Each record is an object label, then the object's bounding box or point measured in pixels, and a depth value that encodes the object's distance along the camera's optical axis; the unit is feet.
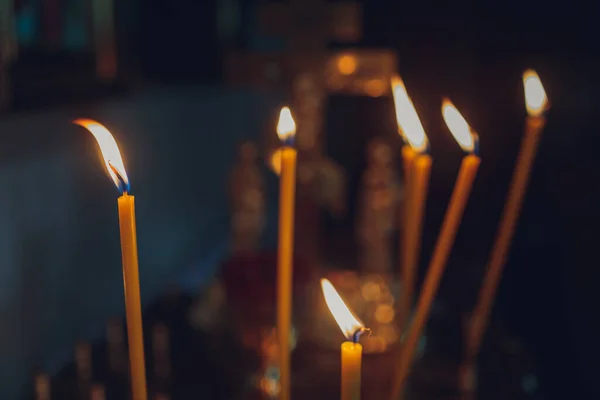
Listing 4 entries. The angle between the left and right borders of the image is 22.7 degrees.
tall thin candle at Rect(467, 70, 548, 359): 2.34
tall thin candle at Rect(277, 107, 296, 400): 2.17
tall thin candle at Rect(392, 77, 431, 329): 2.26
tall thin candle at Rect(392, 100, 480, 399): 2.15
